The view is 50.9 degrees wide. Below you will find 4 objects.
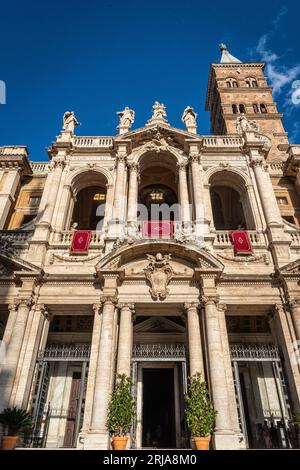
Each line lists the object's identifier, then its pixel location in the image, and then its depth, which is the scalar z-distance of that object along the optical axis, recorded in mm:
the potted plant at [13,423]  10624
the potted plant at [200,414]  10520
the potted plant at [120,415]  10695
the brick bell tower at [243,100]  32125
